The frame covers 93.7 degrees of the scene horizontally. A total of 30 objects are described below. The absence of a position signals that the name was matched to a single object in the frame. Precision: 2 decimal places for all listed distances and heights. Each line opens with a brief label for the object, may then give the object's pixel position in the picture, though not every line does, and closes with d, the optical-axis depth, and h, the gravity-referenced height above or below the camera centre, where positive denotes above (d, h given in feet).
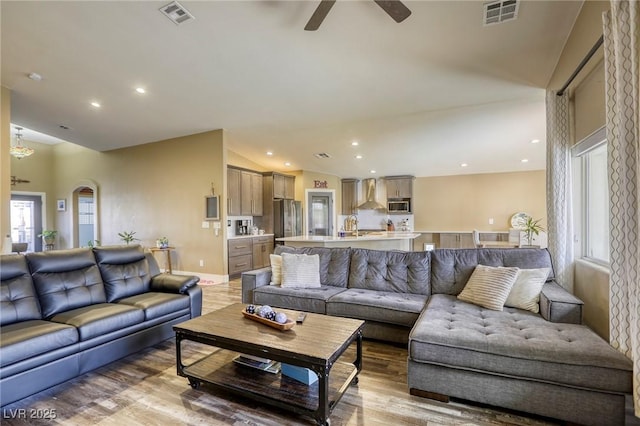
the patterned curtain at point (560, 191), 9.90 +0.57
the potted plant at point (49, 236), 26.70 -1.82
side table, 20.07 -2.58
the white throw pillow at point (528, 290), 8.26 -2.29
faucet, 24.57 -1.00
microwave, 29.01 +0.41
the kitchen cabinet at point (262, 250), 22.56 -2.97
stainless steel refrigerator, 25.08 -0.58
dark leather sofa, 6.54 -2.66
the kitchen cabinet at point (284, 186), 25.03 +2.24
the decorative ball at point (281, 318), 6.85 -2.45
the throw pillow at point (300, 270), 11.25 -2.25
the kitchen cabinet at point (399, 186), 28.84 +2.33
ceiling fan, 6.28 +4.38
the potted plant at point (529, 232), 18.17 -1.56
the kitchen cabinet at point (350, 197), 30.55 +1.43
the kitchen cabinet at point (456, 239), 26.45 -2.70
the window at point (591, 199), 8.81 +0.26
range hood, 28.60 +1.45
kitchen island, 16.69 -1.80
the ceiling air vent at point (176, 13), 8.80 +6.07
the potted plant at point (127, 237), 21.79 -1.65
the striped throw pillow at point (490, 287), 8.43 -2.28
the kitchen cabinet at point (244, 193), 21.54 +1.53
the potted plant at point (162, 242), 20.49 -1.97
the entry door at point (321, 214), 28.96 -0.24
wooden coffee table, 5.66 -2.85
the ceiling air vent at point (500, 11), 8.01 +5.45
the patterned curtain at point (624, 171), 5.23 +0.68
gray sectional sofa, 5.49 -2.87
